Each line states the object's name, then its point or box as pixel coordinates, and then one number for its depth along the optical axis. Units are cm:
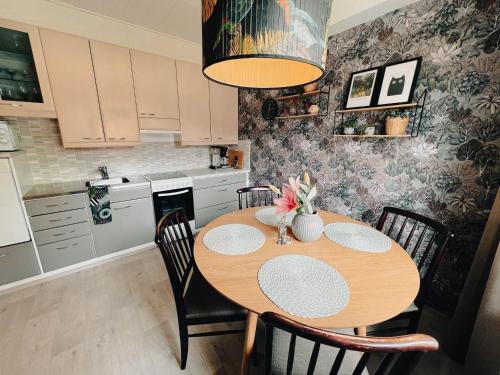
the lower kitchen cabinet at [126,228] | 223
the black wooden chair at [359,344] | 51
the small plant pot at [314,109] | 219
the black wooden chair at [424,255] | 114
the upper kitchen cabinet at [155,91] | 235
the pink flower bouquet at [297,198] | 115
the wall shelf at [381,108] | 160
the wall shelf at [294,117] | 227
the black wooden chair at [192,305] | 112
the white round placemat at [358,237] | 123
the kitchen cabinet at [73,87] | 189
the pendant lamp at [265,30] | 66
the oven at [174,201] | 252
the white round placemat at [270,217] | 153
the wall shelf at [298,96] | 215
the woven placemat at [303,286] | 80
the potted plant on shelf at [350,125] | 192
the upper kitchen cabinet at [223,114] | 298
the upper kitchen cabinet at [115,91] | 211
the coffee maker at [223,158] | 344
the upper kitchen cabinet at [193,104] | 266
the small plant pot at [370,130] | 178
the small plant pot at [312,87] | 220
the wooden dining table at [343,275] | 79
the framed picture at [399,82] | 157
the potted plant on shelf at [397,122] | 160
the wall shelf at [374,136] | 162
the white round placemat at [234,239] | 119
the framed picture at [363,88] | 178
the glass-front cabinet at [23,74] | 175
